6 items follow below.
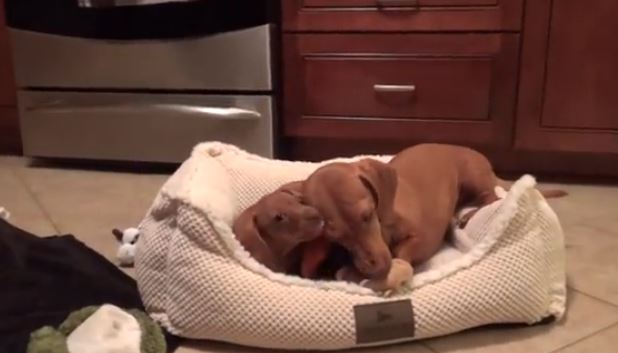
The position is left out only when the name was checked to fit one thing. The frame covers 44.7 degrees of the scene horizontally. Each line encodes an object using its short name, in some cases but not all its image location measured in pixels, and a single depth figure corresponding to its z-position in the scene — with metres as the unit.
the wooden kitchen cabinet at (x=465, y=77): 1.78
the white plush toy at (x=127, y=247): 1.39
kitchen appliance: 1.91
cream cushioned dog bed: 1.05
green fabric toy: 0.99
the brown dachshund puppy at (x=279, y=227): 1.05
